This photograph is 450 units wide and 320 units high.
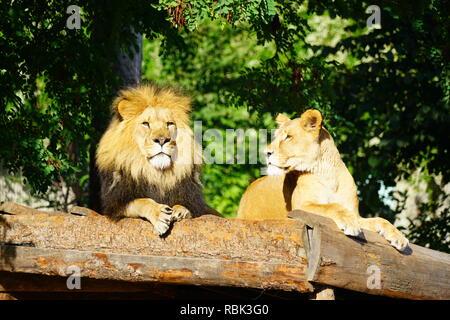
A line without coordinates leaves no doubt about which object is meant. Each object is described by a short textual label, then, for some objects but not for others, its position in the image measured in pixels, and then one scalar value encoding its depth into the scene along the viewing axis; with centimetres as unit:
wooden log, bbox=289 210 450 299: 924
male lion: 1062
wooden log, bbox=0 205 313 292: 931
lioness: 1166
